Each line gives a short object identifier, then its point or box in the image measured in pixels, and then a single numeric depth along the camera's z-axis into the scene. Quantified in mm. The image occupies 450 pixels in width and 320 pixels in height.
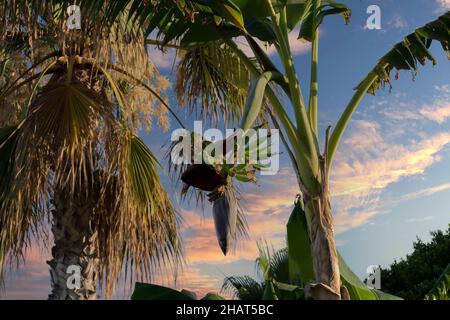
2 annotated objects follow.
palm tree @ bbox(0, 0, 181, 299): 5480
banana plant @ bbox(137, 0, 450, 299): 3342
